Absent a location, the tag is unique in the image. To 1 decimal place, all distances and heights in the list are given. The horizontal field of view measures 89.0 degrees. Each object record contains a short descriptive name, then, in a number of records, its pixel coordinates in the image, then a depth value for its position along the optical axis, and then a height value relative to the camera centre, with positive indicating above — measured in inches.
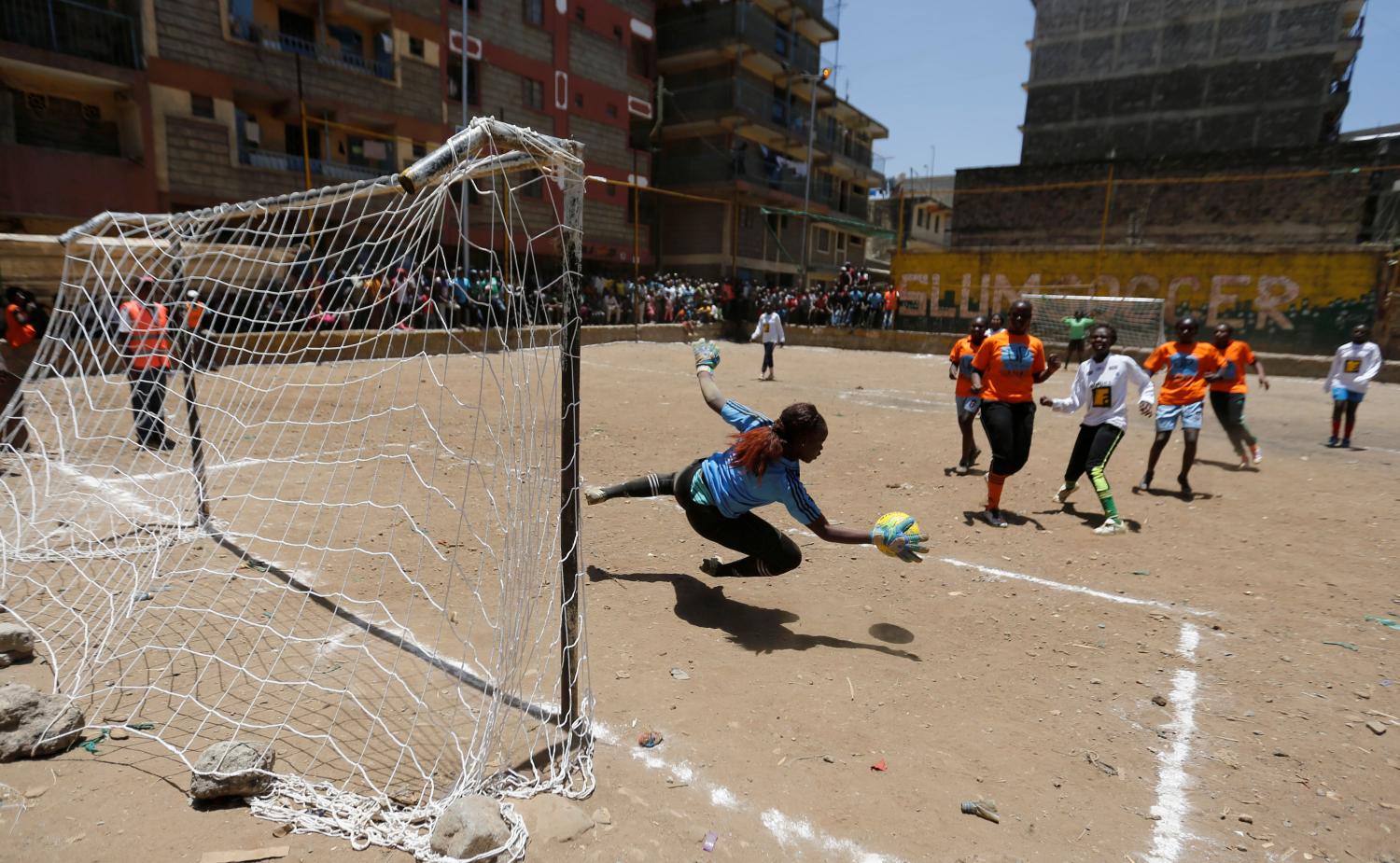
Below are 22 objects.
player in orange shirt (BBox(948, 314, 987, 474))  289.1 -25.5
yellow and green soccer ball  133.8 -38.5
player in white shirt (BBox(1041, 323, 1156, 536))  228.5 -25.3
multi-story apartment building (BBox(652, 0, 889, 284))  1256.2 +333.9
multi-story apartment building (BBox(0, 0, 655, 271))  647.8 +221.3
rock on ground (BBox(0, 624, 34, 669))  127.6 -63.4
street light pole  1134.8 +310.0
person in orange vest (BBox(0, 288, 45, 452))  231.9 -21.5
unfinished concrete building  1137.4 +430.5
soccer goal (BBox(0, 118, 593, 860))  105.5 -64.2
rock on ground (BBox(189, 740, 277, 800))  93.7 -62.3
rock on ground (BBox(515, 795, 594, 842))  92.9 -67.6
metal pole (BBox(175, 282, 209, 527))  195.6 -39.3
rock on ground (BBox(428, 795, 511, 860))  85.0 -63.0
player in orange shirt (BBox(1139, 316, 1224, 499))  263.7 -23.1
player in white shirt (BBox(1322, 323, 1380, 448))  333.7 -18.5
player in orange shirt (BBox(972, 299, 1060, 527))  222.7 -21.7
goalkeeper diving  140.0 -36.4
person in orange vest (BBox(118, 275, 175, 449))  266.2 -25.6
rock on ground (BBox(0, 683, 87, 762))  102.1 -62.8
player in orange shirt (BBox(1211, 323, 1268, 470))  297.3 -25.3
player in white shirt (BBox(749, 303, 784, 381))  558.6 -12.8
